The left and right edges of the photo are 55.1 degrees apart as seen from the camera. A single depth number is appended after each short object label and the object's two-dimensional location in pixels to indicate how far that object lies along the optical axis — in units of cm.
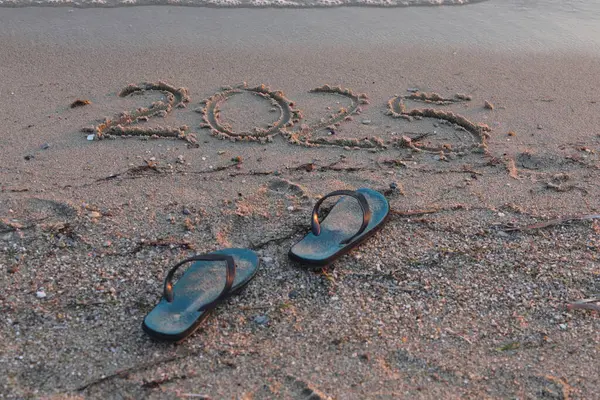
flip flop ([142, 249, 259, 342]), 215
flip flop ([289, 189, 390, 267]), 252
